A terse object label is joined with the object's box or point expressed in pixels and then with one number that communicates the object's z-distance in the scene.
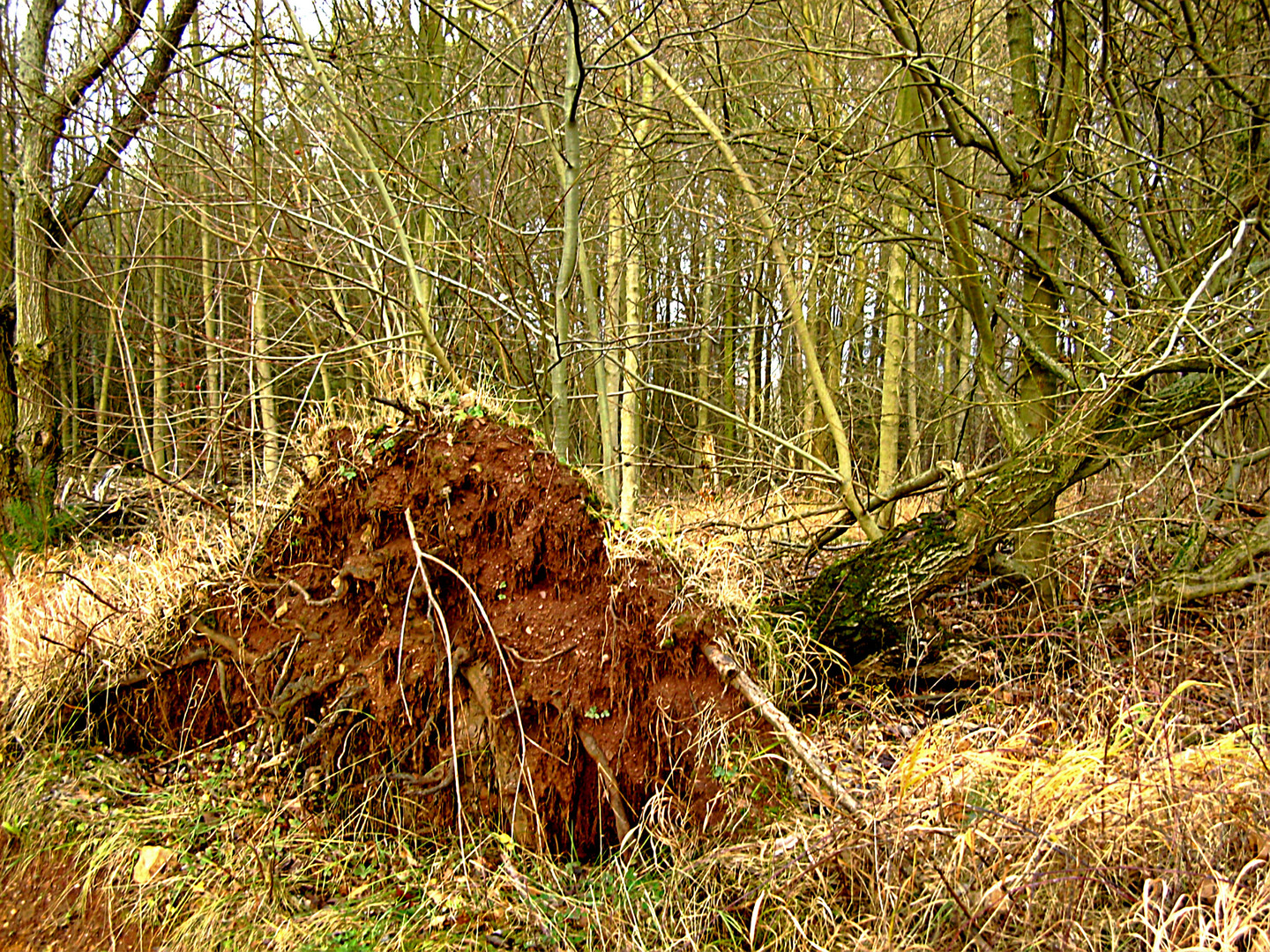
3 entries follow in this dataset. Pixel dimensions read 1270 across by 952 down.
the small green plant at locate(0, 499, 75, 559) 7.32
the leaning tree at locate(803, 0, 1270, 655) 4.53
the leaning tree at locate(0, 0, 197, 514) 7.46
